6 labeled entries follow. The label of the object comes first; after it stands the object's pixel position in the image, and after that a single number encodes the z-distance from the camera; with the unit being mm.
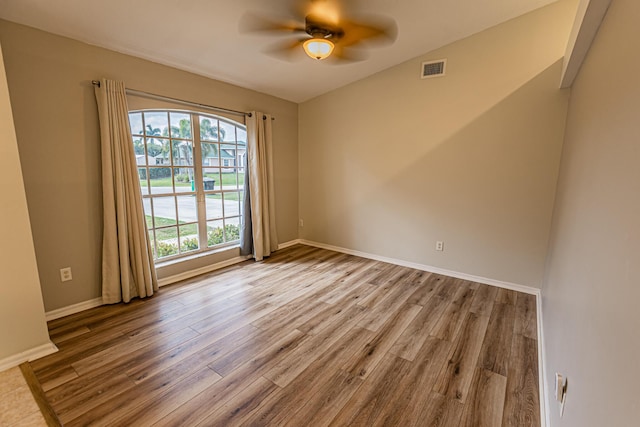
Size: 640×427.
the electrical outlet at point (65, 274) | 2506
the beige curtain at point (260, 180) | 3912
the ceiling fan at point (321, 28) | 2291
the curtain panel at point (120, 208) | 2559
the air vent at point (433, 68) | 3338
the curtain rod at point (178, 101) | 2742
